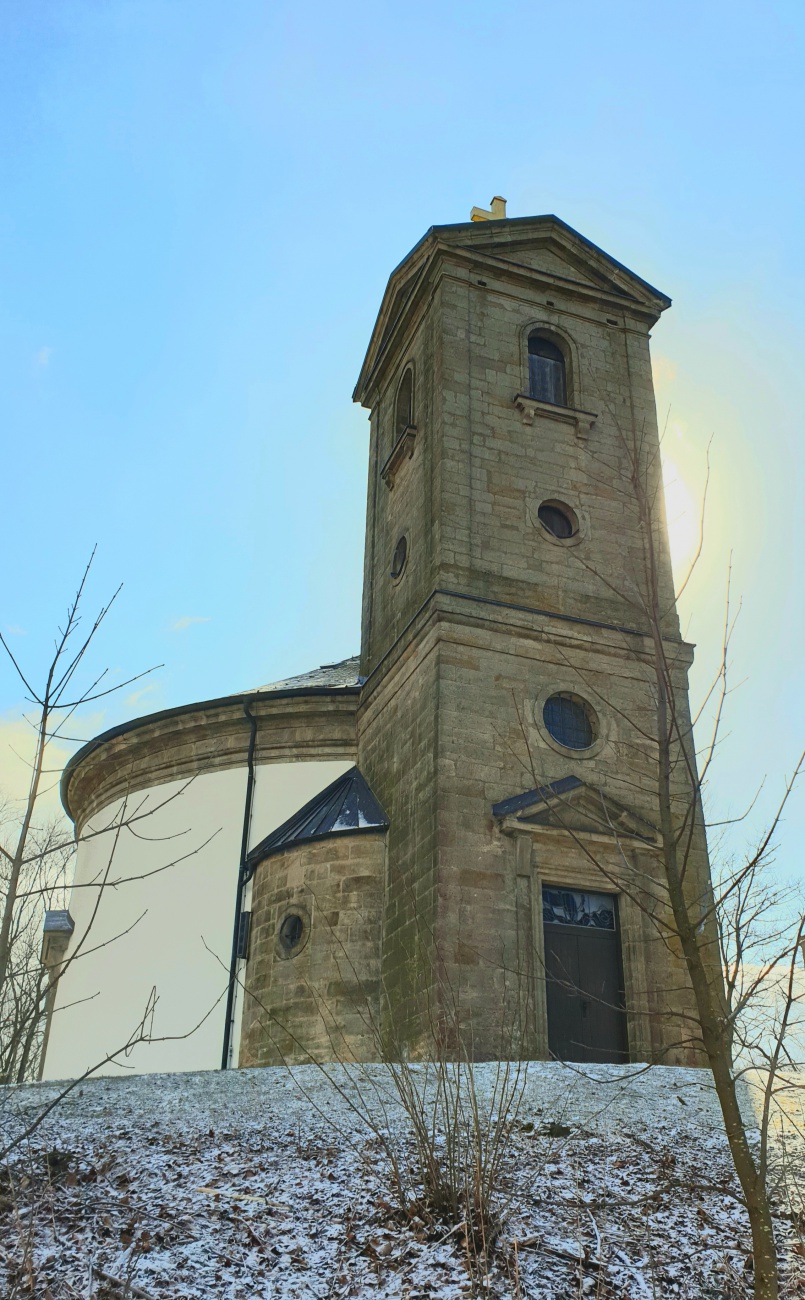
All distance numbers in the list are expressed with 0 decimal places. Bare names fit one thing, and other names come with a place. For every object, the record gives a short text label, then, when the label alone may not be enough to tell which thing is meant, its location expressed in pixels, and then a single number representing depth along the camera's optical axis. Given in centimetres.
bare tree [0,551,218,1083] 580
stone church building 1487
